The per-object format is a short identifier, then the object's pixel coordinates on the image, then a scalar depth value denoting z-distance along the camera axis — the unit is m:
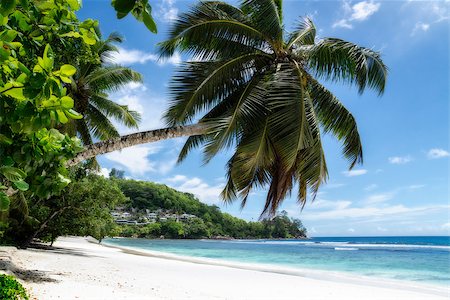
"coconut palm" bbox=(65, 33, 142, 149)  11.55
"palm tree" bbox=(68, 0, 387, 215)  7.43
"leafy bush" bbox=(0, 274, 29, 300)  4.34
